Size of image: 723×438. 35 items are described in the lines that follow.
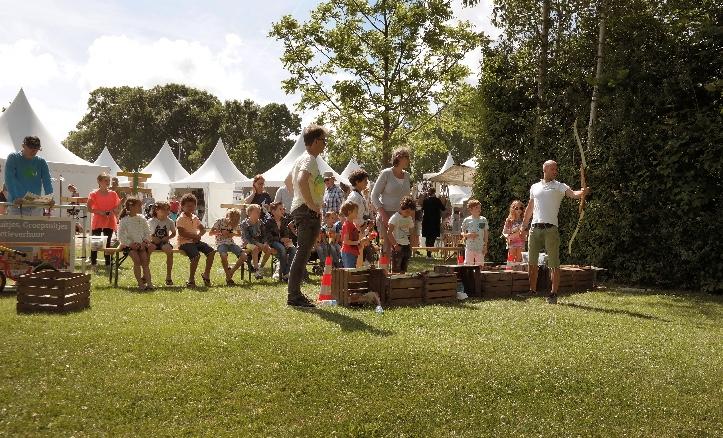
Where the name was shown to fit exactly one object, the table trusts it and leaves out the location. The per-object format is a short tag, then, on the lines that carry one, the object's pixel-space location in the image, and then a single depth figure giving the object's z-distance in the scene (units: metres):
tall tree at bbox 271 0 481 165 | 21.28
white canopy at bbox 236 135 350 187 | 29.69
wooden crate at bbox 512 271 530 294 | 10.31
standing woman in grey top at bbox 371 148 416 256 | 9.85
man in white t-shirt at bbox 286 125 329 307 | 7.54
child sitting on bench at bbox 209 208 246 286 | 10.64
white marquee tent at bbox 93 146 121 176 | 40.76
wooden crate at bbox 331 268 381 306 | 8.26
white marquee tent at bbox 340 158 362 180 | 39.61
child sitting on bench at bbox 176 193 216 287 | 10.19
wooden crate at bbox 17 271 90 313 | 7.04
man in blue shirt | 9.29
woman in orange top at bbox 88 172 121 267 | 12.36
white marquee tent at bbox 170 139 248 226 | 34.88
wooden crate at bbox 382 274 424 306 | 8.64
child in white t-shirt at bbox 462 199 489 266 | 11.30
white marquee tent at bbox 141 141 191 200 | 38.56
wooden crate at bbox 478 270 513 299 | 9.96
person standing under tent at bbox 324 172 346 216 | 12.50
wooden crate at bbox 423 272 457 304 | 8.98
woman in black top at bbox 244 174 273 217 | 12.34
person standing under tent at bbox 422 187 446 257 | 16.19
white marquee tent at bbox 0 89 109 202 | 23.59
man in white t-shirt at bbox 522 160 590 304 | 9.45
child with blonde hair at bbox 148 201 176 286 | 10.10
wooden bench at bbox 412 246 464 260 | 13.47
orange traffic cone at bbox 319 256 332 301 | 8.72
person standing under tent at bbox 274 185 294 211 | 12.74
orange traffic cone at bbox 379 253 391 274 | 10.02
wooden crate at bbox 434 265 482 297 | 9.85
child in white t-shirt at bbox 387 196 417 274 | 9.66
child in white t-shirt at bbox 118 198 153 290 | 9.52
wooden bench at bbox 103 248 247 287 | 9.66
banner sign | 8.97
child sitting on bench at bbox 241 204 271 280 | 11.22
